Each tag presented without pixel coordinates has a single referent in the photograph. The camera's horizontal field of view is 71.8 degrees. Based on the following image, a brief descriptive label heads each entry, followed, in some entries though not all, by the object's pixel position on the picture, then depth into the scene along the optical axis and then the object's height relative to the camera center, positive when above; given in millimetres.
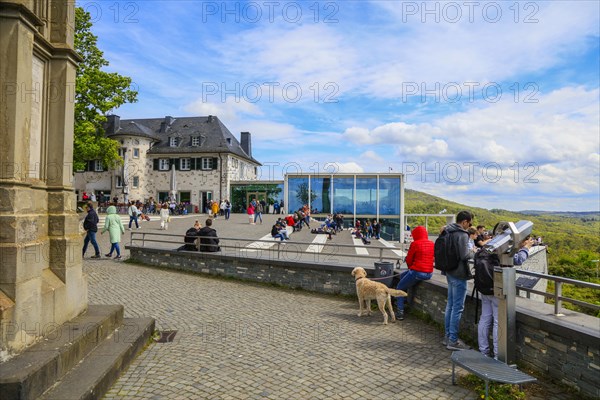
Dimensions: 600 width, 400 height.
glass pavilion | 39312 +1199
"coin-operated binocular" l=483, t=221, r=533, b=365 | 4953 -870
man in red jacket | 7809 -998
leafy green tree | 24875 +7012
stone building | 46844 +4935
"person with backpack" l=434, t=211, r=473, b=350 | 5863 -799
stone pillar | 4148 +350
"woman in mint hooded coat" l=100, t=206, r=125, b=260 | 14633 -717
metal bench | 4125 -1686
